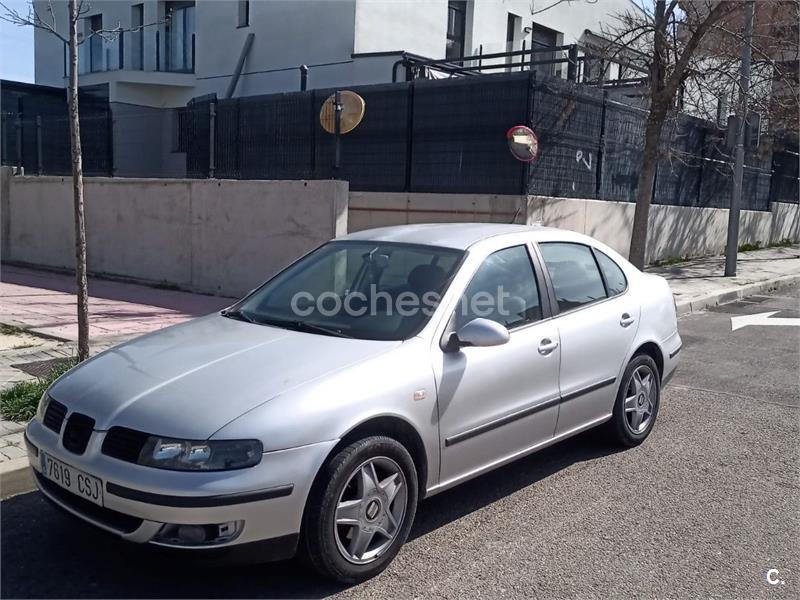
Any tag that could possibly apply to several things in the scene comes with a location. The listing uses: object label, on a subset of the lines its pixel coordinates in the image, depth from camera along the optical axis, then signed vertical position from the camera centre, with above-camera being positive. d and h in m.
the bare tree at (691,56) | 12.61 +2.49
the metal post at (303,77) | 14.22 +1.89
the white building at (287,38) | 19.20 +3.85
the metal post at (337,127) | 12.12 +0.88
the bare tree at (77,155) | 6.02 +0.15
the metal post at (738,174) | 14.14 +0.50
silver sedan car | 3.28 -1.00
